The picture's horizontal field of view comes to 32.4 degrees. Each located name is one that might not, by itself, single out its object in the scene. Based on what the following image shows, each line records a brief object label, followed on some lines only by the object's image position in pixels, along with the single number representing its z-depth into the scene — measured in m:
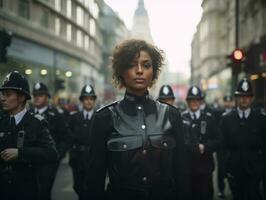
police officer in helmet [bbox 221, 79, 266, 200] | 6.67
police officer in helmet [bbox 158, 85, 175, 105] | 8.88
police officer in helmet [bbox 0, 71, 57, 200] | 4.22
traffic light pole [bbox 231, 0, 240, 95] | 13.46
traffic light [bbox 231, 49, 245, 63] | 13.28
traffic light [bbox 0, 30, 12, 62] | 11.75
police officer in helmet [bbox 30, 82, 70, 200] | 6.83
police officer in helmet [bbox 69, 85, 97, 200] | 7.82
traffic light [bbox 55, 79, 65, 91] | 21.02
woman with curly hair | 3.14
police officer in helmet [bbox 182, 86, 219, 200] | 6.91
